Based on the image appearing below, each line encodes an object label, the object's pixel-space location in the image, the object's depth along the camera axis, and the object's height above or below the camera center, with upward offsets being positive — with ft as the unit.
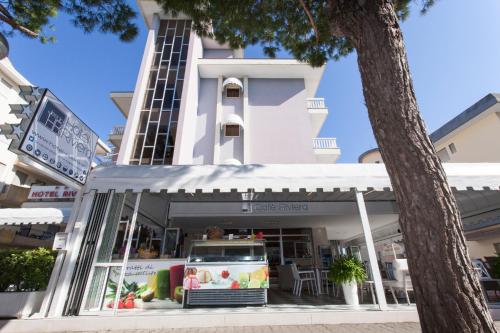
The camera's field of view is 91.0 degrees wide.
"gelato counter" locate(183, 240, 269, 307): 16.75 -0.48
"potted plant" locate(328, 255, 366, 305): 17.28 -0.27
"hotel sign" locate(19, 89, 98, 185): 13.56 +7.61
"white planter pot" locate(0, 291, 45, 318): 14.99 -1.75
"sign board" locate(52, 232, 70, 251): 15.69 +1.89
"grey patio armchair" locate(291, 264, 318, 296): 26.30 -1.20
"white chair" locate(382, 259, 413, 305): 17.90 -0.57
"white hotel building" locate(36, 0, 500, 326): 16.84 +7.23
